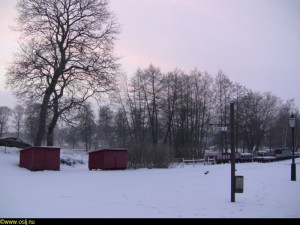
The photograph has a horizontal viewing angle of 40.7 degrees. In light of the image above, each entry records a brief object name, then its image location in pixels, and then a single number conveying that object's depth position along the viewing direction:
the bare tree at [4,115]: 104.56
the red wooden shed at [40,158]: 29.27
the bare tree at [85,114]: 42.91
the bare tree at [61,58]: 39.19
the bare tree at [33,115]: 42.84
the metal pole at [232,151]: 14.54
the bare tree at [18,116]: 107.99
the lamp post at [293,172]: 22.55
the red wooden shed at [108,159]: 33.22
